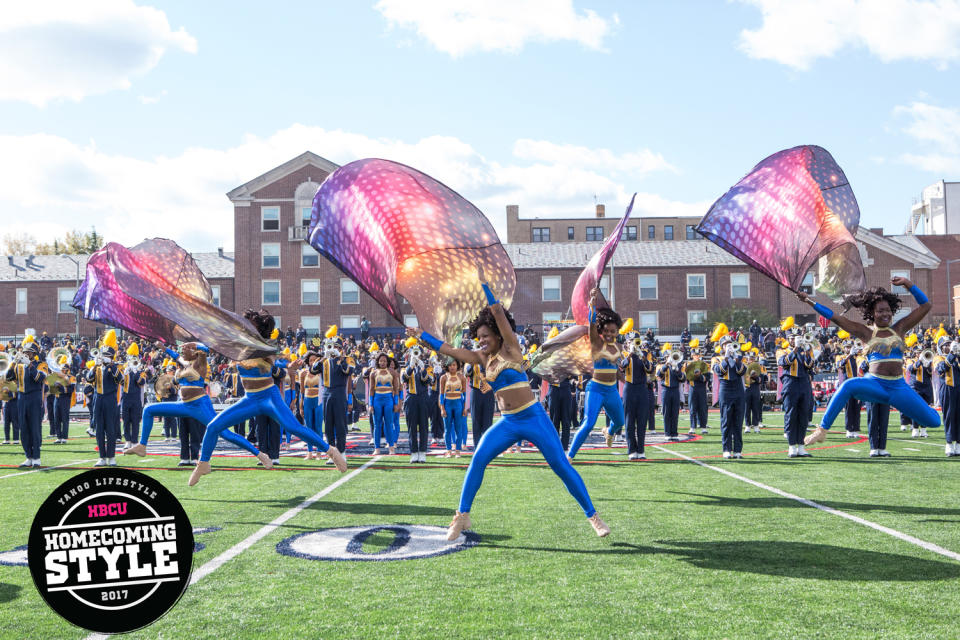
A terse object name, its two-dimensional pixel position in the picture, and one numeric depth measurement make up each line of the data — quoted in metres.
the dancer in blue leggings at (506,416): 5.85
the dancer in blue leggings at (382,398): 13.13
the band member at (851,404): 14.17
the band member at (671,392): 15.79
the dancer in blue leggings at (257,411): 8.06
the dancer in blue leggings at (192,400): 8.93
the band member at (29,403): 11.59
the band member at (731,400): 11.60
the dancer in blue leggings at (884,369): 7.45
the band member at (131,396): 14.41
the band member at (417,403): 11.97
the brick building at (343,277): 44.66
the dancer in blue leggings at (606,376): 9.52
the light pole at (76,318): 44.04
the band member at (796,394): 11.70
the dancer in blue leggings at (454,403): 13.02
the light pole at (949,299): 54.38
